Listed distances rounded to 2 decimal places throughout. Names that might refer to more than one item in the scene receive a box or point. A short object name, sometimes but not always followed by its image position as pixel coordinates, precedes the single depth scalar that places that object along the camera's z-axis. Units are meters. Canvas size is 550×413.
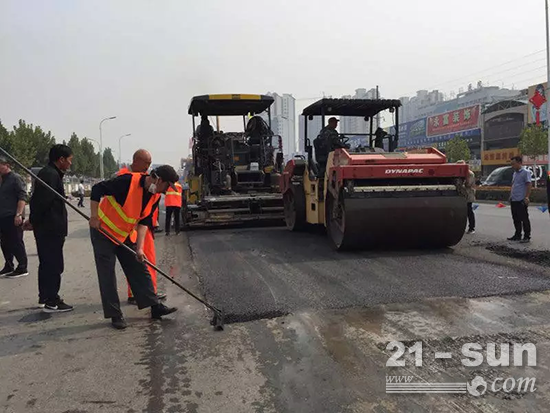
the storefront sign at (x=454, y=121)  45.56
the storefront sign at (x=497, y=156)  38.45
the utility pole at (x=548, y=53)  21.43
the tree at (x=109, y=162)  93.09
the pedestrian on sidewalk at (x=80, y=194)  26.20
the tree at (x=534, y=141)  27.80
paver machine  10.71
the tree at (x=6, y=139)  33.00
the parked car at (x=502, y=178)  26.73
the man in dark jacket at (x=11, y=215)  6.22
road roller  6.39
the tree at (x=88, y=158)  61.86
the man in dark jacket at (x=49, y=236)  4.64
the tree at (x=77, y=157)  59.03
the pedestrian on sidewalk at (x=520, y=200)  7.77
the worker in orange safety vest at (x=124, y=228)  4.11
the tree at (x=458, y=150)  38.19
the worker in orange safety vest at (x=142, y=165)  4.77
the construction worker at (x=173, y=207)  10.42
